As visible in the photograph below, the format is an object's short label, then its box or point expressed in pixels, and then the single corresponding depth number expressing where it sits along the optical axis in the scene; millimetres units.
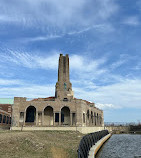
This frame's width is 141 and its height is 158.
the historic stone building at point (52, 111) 41750
